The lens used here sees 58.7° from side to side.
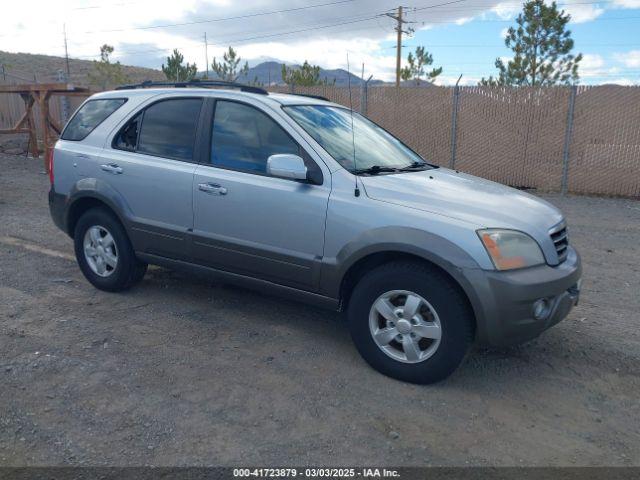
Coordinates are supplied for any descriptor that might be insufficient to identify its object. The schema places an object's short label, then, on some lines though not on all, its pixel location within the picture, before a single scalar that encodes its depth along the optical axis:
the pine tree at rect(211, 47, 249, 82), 29.86
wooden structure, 14.23
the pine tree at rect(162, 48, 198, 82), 25.25
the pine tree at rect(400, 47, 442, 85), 33.25
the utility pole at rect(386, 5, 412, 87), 32.88
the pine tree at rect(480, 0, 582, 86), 20.61
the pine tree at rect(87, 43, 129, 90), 42.31
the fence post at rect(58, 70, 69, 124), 18.39
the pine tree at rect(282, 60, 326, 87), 24.02
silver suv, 3.46
